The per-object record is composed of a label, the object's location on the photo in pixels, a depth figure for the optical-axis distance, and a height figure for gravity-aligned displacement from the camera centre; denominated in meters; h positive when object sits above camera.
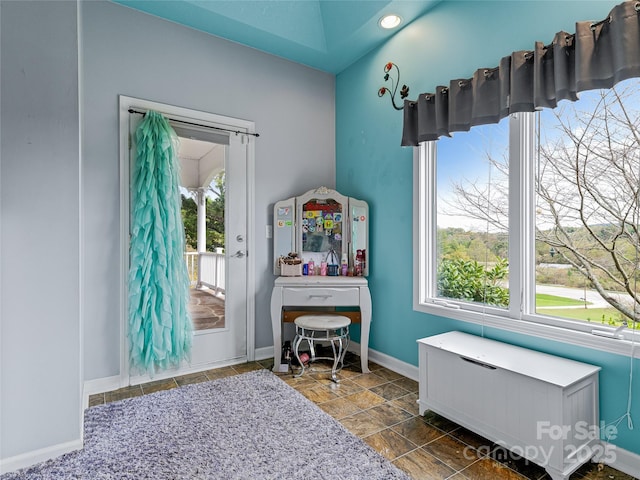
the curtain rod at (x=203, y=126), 2.61 +0.95
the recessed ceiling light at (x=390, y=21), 2.65 +1.69
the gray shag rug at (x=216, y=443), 1.64 -1.10
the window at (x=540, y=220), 1.73 +0.11
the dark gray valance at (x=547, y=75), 1.46 +0.82
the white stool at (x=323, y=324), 2.65 -0.67
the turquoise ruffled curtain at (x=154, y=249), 2.52 -0.07
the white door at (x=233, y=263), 2.90 -0.22
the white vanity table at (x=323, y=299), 2.84 -0.50
